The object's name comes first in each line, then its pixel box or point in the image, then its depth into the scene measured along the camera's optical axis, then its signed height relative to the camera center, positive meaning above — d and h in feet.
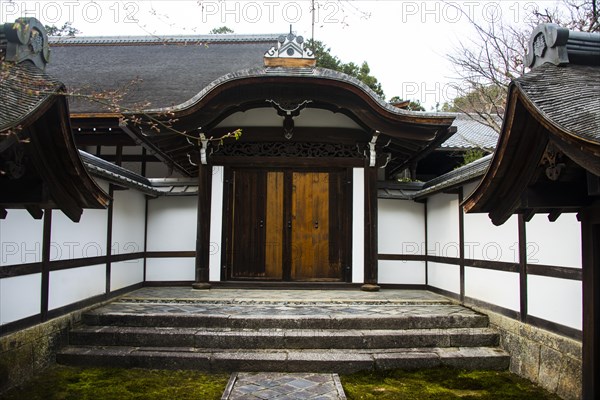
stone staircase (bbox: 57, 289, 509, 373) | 17.65 -4.62
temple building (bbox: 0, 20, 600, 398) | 9.95 +1.06
